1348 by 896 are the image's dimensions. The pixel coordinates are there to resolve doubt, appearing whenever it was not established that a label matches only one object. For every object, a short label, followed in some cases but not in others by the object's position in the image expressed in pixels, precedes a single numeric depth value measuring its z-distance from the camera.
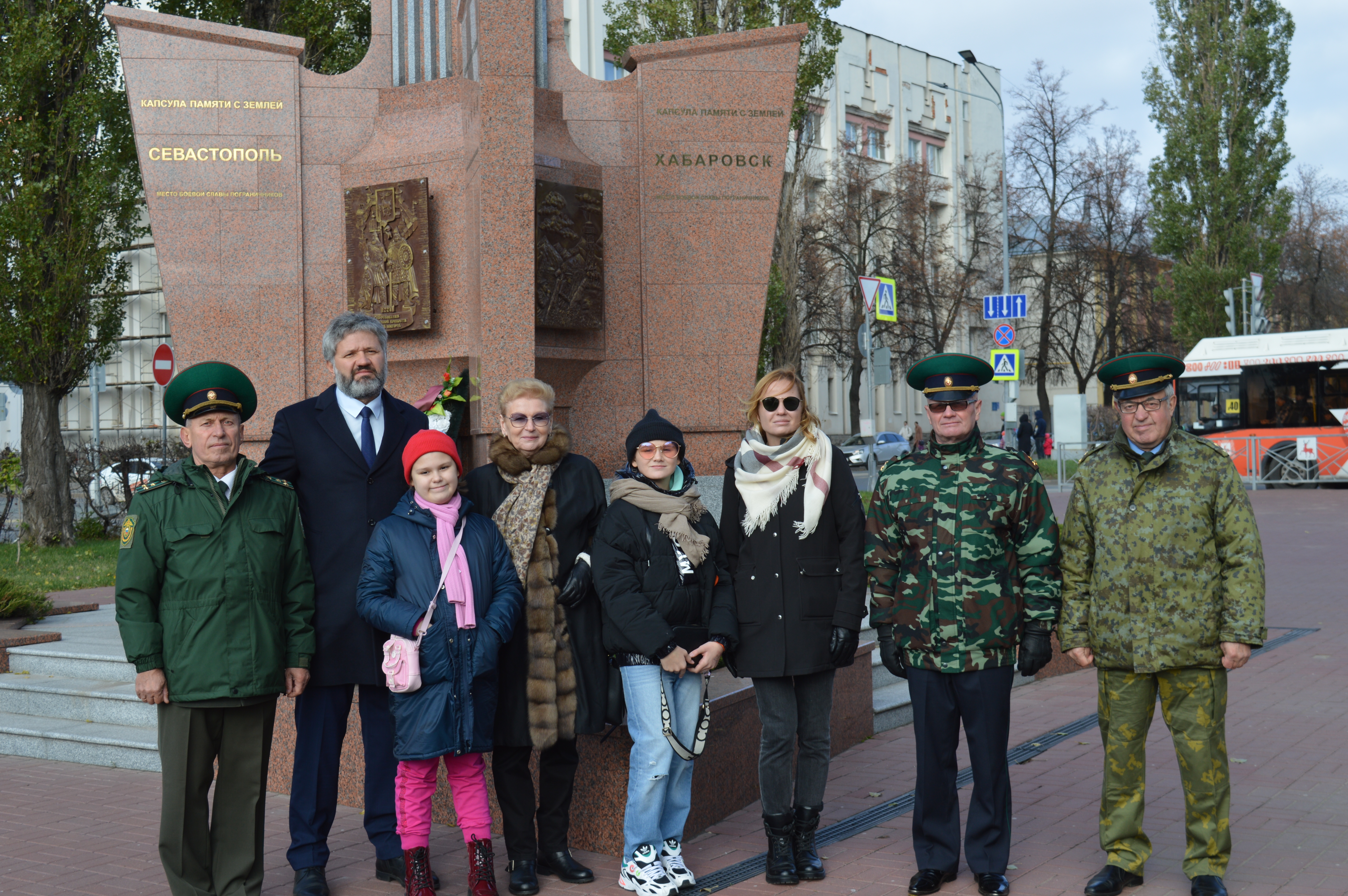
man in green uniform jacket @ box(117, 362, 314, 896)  4.09
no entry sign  18.03
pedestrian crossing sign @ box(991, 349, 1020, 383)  18.58
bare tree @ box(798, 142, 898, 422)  40.50
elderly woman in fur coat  4.54
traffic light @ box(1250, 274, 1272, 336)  33.31
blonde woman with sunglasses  4.54
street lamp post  26.89
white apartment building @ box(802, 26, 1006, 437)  50.84
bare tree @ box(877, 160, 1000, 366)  41.31
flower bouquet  7.52
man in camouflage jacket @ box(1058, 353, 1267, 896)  4.30
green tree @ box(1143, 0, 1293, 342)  35.56
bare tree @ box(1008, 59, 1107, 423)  41.59
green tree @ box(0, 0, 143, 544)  17.41
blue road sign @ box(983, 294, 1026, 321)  18.44
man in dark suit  4.57
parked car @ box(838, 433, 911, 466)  39.25
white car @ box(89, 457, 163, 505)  20.52
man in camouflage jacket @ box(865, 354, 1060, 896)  4.38
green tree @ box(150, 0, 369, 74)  17.17
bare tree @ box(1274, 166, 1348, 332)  50.03
